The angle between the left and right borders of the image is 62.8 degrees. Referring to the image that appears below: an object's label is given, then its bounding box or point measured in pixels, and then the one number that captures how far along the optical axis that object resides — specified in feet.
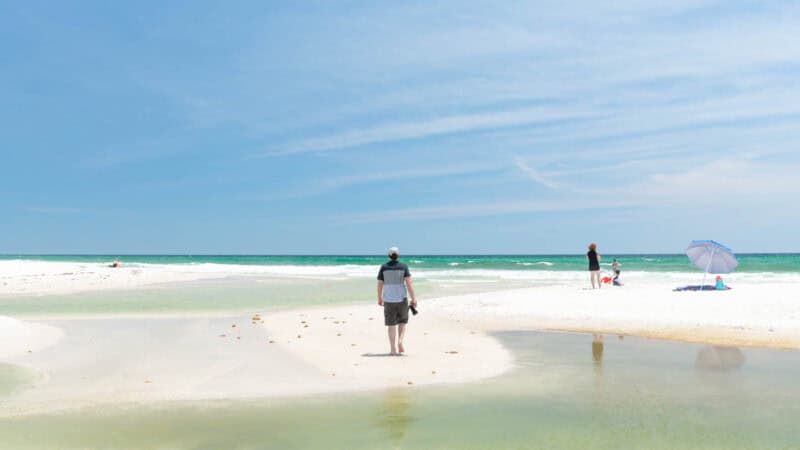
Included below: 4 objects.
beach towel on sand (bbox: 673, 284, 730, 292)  77.32
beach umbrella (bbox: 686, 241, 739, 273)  77.20
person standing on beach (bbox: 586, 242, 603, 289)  81.00
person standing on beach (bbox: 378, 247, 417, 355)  36.04
